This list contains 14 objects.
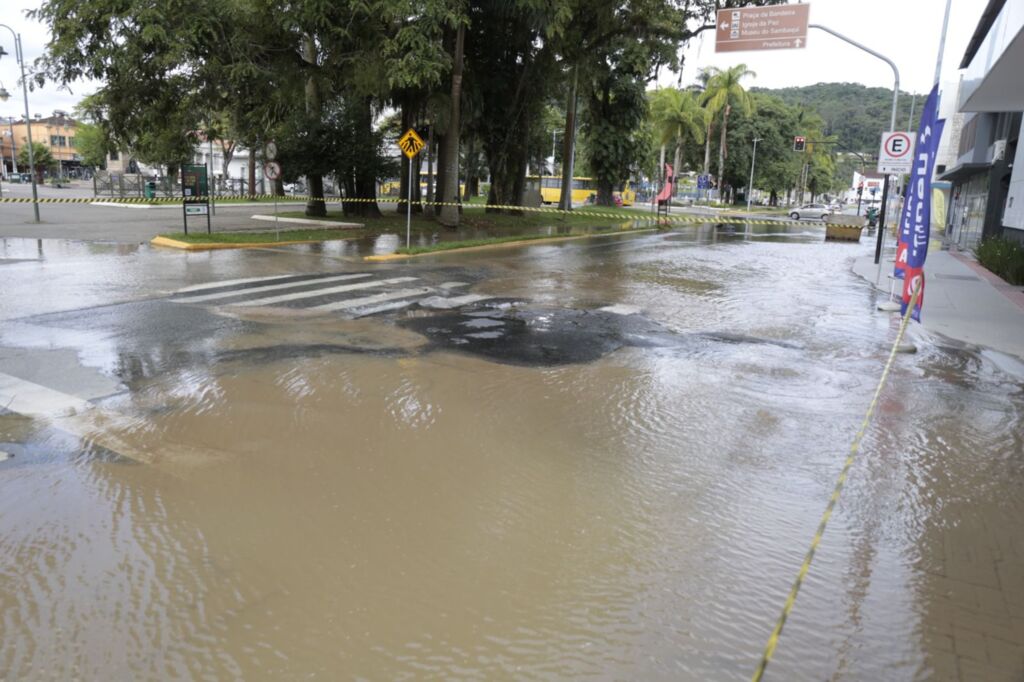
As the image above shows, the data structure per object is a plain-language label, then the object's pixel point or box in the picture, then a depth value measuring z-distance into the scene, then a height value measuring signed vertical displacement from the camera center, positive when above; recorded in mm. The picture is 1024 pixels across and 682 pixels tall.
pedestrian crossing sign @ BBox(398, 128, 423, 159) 18938 +1046
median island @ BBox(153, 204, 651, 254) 19547 -1583
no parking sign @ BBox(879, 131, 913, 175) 16562 +1192
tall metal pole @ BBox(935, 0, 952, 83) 17280 +3985
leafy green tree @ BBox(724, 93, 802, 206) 83250 +6051
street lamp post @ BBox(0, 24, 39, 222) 23906 +3533
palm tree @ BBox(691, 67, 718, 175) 72594 +11024
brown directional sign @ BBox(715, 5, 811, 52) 19547 +4530
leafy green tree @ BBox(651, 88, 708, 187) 62938 +6861
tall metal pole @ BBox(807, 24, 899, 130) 19516 +3856
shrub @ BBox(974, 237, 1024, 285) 17672 -1207
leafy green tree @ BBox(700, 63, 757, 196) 67938 +9946
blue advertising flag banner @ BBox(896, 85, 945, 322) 10586 +43
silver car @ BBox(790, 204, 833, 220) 55312 -875
